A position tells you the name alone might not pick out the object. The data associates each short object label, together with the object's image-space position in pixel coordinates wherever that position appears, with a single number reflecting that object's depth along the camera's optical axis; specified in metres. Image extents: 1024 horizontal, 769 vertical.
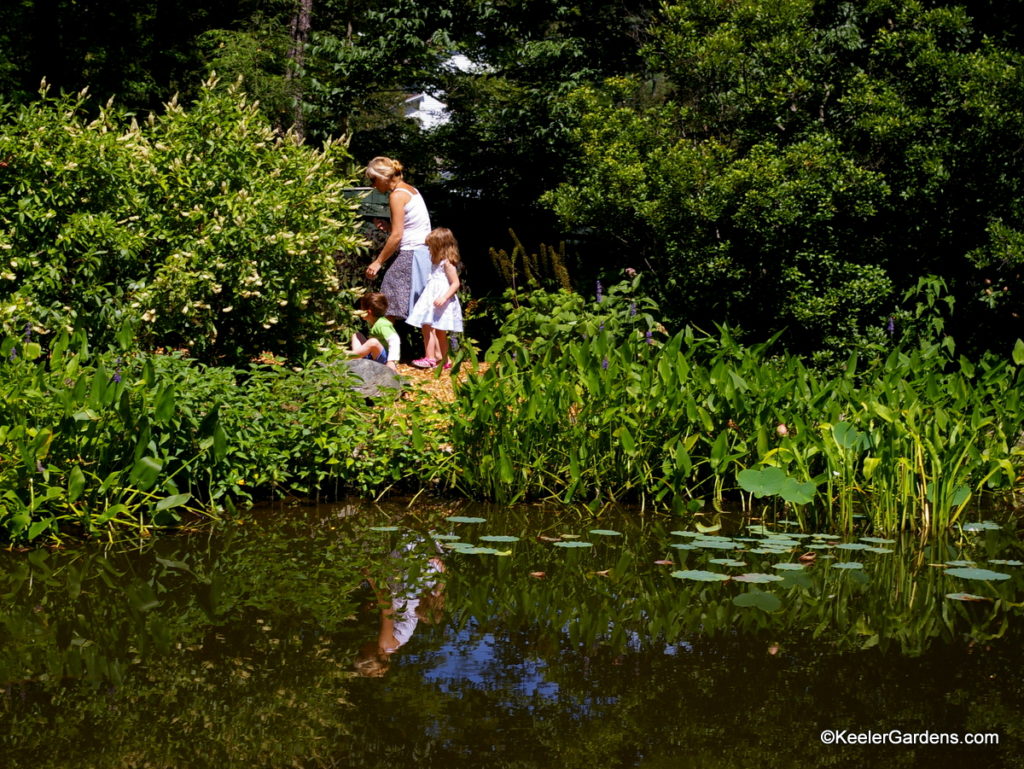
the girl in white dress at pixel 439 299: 9.19
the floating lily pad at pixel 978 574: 4.25
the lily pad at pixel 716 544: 4.72
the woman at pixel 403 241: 9.05
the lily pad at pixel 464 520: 5.21
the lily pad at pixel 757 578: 4.20
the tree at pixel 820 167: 8.46
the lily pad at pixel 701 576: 4.20
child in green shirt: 8.38
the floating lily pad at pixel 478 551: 4.57
